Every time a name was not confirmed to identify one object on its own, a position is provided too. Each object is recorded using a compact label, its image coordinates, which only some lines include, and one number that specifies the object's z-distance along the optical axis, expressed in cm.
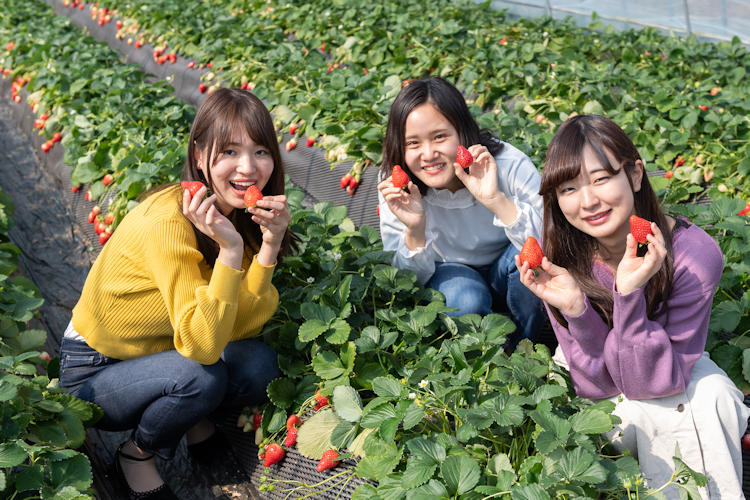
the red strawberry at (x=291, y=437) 200
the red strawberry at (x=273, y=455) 202
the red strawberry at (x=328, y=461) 184
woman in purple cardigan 163
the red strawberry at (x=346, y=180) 337
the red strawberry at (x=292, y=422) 203
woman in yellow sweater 183
